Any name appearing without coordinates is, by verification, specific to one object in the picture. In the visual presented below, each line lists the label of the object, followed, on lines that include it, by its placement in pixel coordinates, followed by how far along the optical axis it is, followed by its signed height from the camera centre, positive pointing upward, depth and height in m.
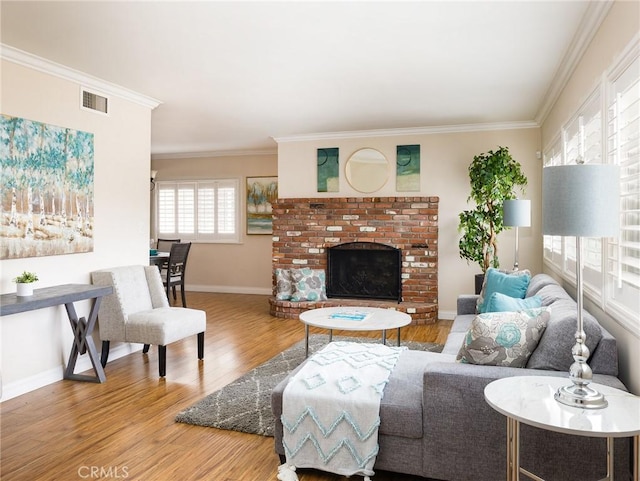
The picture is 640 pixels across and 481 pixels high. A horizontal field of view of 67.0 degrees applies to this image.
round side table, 1.61 -0.61
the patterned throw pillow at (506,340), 2.36 -0.48
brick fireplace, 6.40 +0.09
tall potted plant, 5.61 +0.50
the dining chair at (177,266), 6.77 -0.36
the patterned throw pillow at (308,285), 6.57 -0.59
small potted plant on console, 3.40 -0.30
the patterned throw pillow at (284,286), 6.64 -0.61
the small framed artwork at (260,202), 8.42 +0.70
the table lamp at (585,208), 1.79 +0.13
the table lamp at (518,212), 4.73 +0.29
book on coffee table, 4.05 -0.64
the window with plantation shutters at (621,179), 2.31 +0.31
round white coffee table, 3.79 -0.64
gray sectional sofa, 2.09 -0.85
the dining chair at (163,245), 8.83 -0.06
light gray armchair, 3.98 -0.65
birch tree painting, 3.54 +0.42
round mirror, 6.67 +1.00
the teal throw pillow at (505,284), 3.91 -0.35
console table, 3.63 -0.62
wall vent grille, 4.22 +1.25
